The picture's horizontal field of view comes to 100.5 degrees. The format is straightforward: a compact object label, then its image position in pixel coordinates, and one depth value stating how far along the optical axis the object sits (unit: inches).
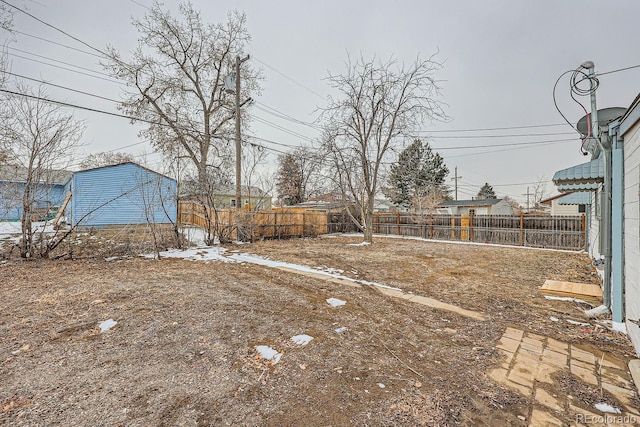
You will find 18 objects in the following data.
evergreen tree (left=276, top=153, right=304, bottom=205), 976.9
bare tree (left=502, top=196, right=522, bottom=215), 1130.2
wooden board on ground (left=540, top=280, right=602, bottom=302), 158.2
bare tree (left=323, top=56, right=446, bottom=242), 396.8
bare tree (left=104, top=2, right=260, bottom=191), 477.7
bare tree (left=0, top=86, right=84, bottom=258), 240.1
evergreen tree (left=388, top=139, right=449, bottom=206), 904.9
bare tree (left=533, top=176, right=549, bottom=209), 927.0
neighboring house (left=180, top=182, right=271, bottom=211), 354.7
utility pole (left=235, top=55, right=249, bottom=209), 393.4
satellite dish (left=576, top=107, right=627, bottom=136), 125.3
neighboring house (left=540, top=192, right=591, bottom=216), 378.6
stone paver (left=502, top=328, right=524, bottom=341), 107.8
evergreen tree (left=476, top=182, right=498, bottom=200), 1282.0
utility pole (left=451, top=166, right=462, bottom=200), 1142.3
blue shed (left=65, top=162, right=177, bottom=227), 517.3
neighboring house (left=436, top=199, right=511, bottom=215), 915.4
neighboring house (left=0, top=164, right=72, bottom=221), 243.9
